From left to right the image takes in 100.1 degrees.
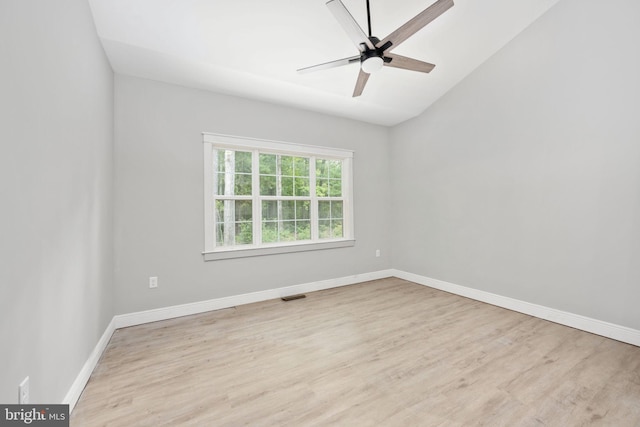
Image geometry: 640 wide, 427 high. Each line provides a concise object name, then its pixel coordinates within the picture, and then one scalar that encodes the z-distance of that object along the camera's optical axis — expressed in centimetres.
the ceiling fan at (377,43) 186
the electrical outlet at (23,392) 116
